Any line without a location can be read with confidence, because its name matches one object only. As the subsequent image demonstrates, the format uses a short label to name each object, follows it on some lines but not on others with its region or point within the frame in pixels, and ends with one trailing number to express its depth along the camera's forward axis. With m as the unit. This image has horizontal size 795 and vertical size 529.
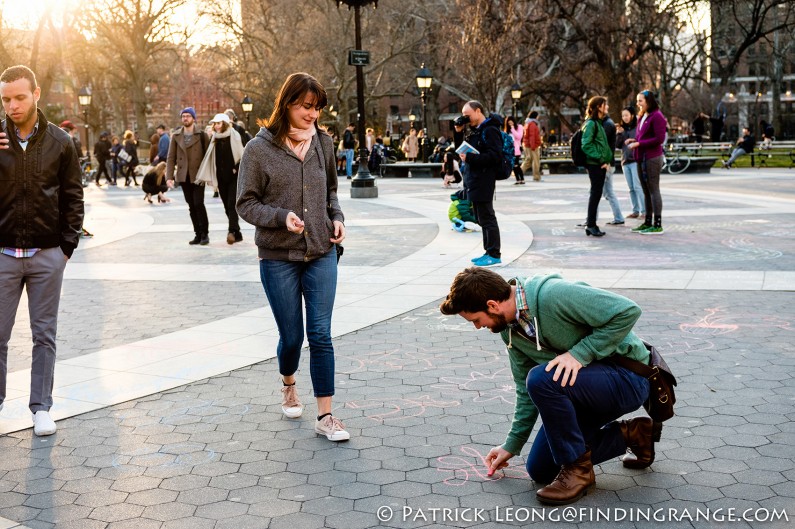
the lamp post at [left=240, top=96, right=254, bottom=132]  41.53
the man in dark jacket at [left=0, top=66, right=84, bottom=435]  4.59
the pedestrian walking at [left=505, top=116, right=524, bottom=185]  22.83
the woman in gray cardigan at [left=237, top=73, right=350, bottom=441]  4.42
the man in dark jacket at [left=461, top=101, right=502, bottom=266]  9.58
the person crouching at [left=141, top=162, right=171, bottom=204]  19.50
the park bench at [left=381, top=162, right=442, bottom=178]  29.09
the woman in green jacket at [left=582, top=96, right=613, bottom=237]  11.68
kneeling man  3.45
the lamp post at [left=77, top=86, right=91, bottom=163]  37.40
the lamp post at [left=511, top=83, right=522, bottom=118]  38.47
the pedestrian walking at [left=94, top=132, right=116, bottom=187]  29.12
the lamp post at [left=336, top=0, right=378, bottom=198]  19.89
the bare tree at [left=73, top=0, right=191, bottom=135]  47.56
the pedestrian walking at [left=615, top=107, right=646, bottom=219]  13.38
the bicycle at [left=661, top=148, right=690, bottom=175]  25.27
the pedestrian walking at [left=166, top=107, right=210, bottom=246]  11.98
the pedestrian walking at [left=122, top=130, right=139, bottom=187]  28.26
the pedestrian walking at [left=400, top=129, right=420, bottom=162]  33.56
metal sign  19.77
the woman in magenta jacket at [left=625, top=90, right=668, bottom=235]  11.74
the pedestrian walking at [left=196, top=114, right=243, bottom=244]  11.55
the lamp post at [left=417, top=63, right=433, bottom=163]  32.34
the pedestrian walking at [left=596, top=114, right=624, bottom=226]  12.12
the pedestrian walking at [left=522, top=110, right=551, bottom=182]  22.76
